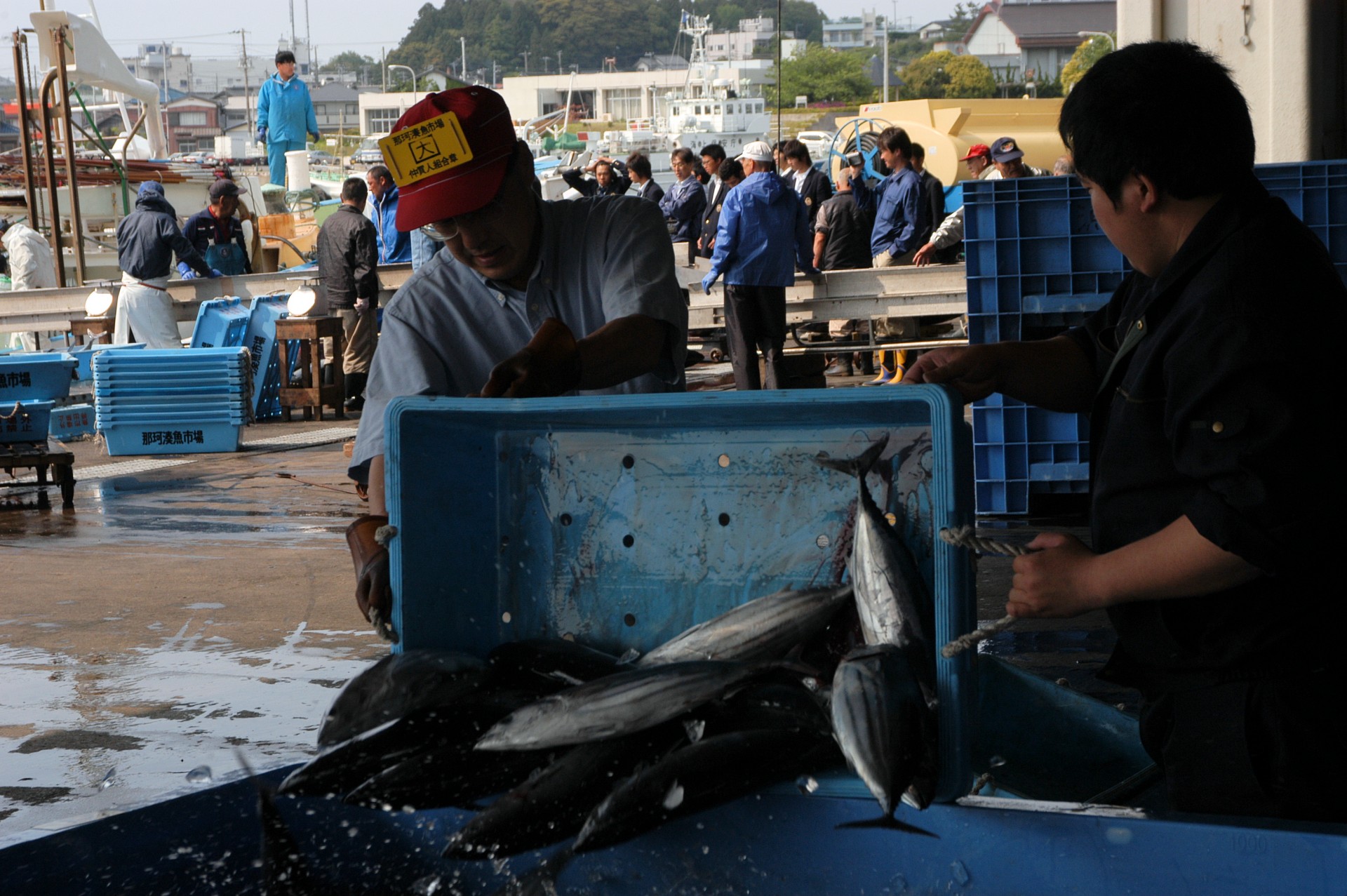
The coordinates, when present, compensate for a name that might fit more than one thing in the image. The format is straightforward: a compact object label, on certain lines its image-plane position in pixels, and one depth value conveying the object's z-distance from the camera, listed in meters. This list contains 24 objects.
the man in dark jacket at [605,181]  13.31
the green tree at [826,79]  97.44
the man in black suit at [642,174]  14.05
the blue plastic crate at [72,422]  8.81
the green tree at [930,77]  89.19
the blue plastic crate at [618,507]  2.19
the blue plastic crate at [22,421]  7.54
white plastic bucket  28.75
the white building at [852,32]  158.88
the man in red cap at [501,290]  2.44
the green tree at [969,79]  81.12
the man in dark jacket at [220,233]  12.62
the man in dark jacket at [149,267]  11.31
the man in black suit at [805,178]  13.20
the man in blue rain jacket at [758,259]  9.98
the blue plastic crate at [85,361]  11.38
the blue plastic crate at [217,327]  11.11
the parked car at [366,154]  47.84
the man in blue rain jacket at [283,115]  14.84
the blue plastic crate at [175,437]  9.70
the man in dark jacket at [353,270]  11.11
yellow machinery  18.94
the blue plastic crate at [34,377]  7.47
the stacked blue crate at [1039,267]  5.51
